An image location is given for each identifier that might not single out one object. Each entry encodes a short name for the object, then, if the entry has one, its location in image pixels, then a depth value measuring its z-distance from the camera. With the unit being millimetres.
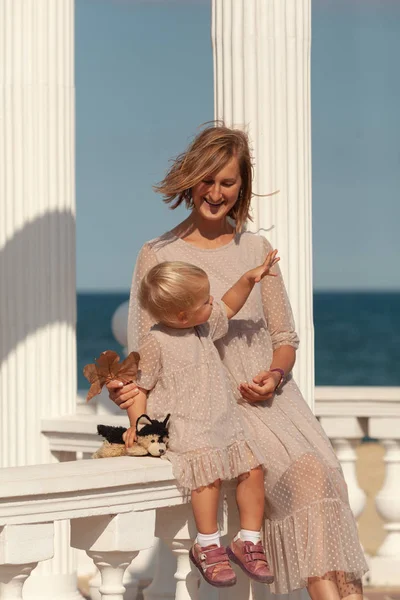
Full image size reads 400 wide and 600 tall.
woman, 6344
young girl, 6147
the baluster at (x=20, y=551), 5402
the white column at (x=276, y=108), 7816
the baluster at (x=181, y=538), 6320
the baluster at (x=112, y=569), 5940
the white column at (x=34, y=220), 9225
